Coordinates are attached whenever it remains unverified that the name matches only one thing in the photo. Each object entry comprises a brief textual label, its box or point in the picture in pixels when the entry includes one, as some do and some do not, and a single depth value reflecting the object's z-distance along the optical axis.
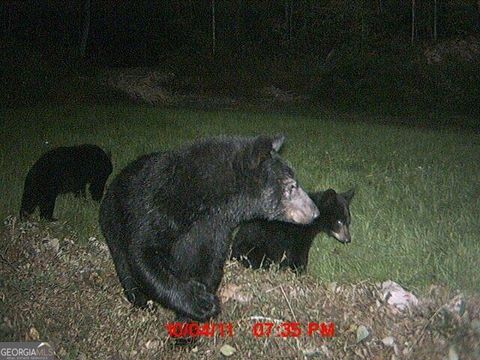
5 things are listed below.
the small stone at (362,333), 3.91
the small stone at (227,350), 3.89
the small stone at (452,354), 3.41
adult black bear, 4.05
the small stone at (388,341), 3.89
